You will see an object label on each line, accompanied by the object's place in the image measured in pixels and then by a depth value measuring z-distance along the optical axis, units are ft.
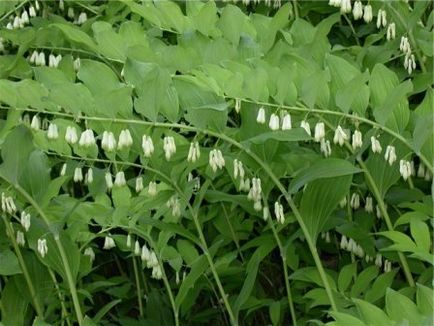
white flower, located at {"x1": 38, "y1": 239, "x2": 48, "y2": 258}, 5.15
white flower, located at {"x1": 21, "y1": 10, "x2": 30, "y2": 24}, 6.02
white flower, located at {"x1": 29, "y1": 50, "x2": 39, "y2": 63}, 5.94
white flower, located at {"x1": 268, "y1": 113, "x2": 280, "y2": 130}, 4.70
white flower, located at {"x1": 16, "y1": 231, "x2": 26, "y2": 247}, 5.49
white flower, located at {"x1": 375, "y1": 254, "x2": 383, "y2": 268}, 5.28
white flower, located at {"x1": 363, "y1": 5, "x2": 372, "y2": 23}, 5.44
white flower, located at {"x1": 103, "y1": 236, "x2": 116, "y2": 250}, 5.37
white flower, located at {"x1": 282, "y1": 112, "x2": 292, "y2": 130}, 4.69
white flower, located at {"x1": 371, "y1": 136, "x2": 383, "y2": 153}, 4.80
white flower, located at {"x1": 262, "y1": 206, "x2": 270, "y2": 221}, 5.11
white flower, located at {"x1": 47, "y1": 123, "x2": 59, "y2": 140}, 4.86
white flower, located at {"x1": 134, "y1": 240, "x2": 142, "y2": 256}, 5.30
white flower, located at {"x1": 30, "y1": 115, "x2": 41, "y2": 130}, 4.99
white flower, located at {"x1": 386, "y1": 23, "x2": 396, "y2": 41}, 5.37
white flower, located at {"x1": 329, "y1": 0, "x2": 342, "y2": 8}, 5.35
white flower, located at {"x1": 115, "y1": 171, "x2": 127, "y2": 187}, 5.02
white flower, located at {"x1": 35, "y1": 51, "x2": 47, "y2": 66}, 5.89
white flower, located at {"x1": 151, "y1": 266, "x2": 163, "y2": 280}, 5.30
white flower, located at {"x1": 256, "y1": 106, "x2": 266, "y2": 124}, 4.71
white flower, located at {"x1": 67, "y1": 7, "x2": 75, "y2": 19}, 6.51
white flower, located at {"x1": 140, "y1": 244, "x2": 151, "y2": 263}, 5.27
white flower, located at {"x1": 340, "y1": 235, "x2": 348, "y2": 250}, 5.37
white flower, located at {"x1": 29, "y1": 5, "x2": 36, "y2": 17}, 5.96
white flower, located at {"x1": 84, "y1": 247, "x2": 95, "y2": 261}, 5.49
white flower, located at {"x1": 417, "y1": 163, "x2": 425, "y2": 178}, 5.28
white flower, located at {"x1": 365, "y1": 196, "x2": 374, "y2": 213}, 5.35
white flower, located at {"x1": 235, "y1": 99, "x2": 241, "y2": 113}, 4.70
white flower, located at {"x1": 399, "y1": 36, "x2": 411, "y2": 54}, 5.31
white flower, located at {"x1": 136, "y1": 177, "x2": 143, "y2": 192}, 5.20
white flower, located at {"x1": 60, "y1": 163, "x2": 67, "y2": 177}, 5.28
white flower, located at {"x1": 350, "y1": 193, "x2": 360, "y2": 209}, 5.40
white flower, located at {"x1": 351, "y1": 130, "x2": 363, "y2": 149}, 4.79
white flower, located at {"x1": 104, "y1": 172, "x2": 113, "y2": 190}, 5.14
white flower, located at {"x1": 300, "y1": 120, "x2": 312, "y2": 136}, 4.69
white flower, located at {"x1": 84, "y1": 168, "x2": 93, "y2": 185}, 5.26
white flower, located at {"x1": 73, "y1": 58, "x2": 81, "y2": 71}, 5.79
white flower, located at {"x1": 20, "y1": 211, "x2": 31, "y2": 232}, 5.17
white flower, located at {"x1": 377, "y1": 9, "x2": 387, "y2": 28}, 5.40
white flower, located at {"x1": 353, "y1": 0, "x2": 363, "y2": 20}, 5.43
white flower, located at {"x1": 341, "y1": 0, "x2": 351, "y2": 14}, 5.34
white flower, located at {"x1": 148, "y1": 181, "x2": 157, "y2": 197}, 5.07
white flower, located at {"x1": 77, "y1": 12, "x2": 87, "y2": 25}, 6.36
